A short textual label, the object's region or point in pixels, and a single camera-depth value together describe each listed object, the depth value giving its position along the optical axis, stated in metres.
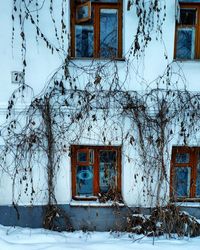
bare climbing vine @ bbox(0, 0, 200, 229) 4.27
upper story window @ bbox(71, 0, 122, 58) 4.36
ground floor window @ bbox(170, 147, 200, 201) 4.64
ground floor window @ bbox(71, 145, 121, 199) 4.64
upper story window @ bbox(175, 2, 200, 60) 4.36
